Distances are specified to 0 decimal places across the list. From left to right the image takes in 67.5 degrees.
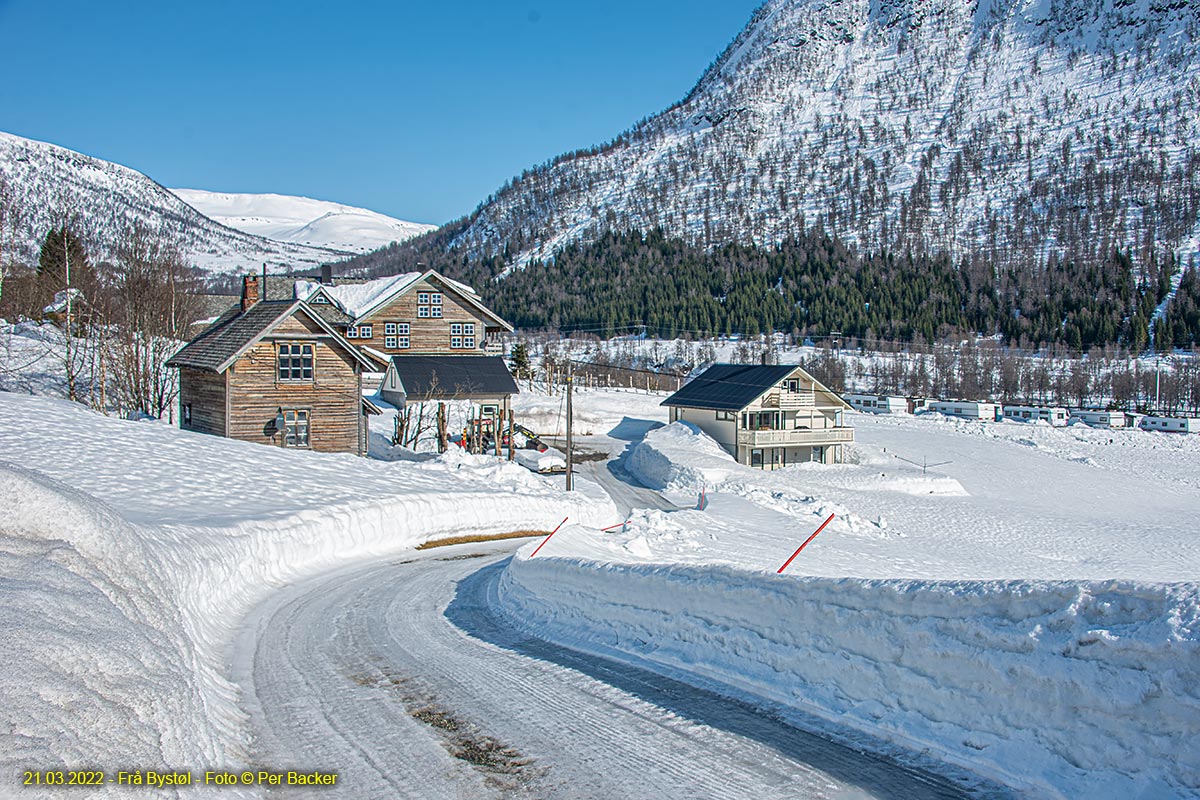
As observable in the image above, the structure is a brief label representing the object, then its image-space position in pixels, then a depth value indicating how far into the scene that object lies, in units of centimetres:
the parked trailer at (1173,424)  8831
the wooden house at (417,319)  6756
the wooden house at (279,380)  3394
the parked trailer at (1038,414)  9281
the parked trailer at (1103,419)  9166
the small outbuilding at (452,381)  5509
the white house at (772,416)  5603
